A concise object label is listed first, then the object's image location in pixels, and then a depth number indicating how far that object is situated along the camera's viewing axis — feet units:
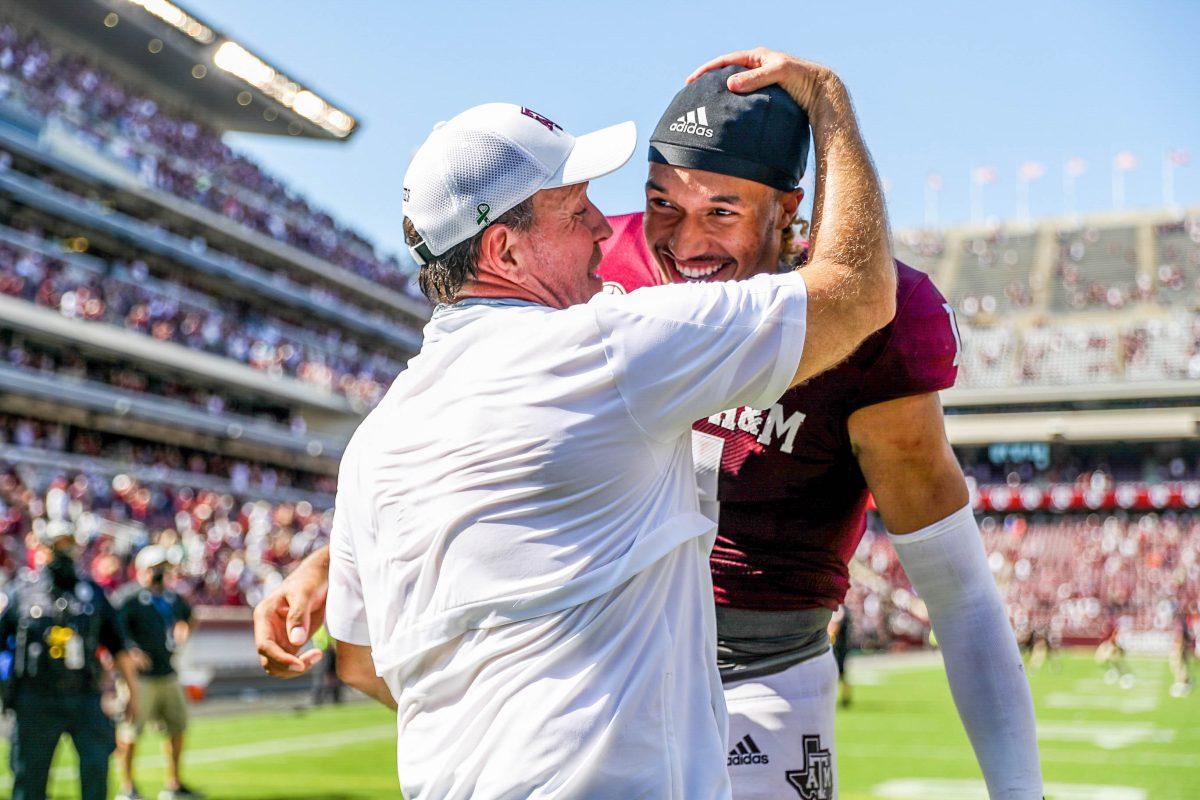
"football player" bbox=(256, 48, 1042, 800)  7.77
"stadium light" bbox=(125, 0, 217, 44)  127.34
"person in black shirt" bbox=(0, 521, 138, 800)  27.12
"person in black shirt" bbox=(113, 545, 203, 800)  34.55
